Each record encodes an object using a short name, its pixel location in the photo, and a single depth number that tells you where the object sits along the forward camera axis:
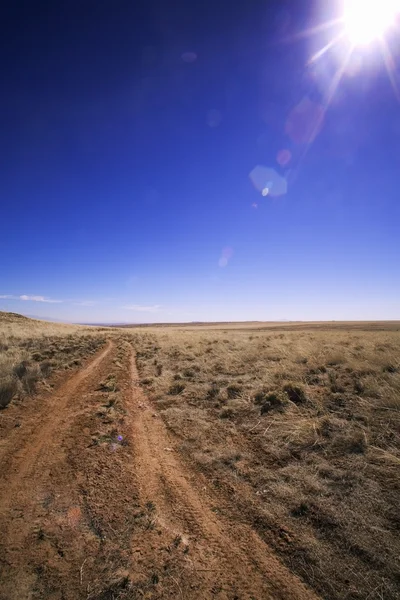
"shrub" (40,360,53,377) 13.70
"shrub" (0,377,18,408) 9.80
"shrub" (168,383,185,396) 11.20
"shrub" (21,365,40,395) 11.23
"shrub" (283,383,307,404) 9.20
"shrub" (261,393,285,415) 8.78
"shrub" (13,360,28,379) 12.83
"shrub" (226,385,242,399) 10.34
